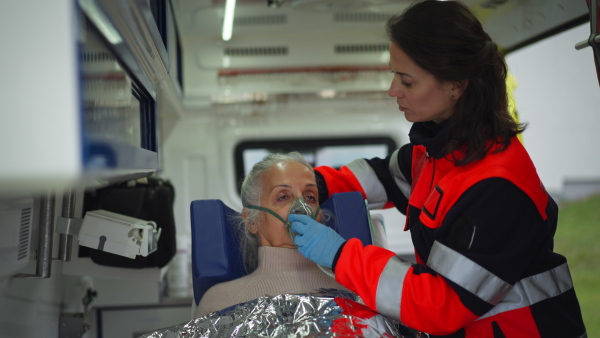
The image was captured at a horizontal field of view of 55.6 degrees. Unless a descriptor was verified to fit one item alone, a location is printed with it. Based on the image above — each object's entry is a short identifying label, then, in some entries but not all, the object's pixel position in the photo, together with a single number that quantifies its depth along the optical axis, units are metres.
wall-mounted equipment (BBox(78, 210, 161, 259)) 2.25
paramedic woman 1.79
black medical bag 2.87
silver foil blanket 1.94
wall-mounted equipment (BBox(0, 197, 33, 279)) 1.82
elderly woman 2.38
